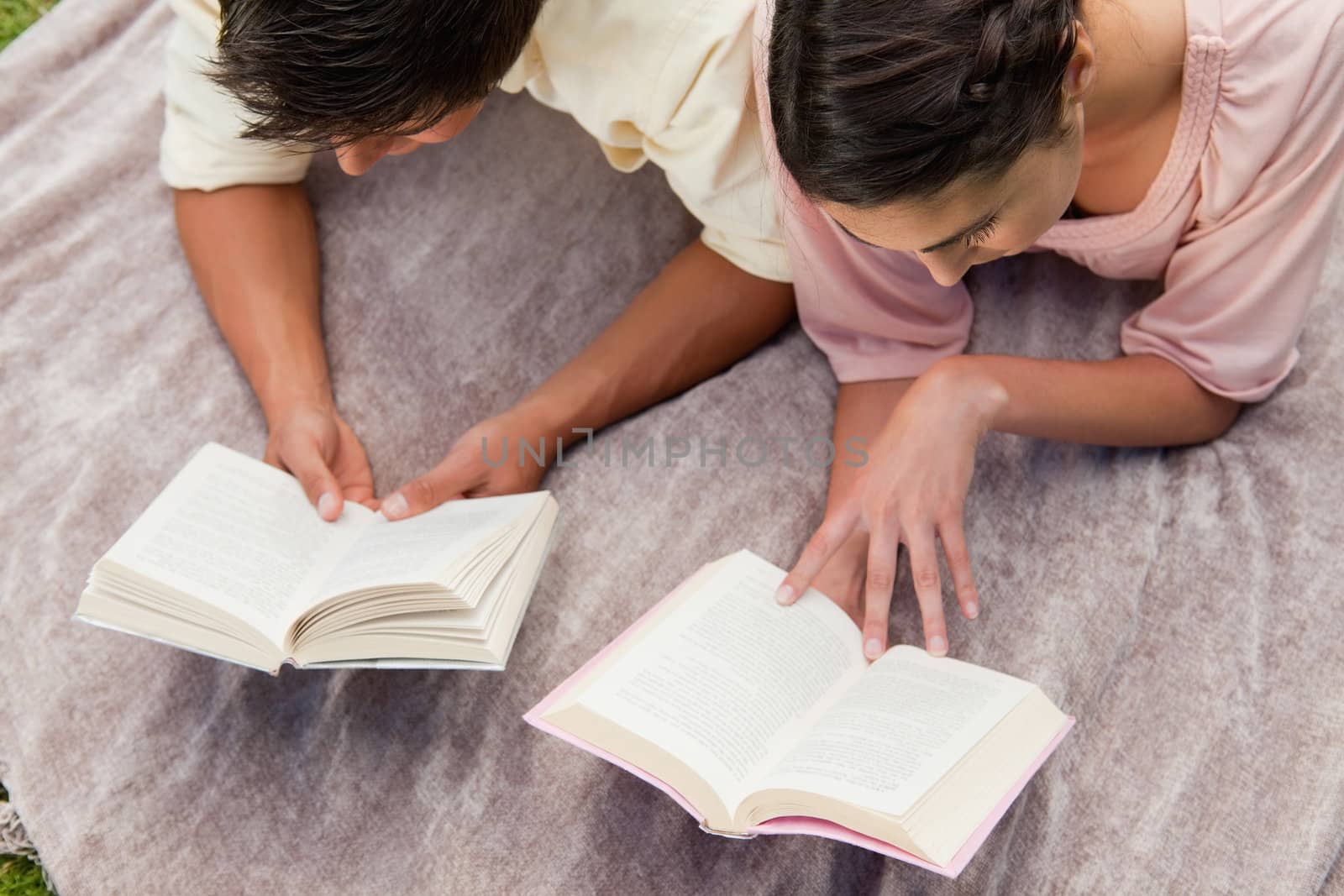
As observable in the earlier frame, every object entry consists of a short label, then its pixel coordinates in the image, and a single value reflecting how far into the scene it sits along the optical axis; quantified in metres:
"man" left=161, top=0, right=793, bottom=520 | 0.92
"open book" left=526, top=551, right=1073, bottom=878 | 0.87
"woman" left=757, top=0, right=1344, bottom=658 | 0.81
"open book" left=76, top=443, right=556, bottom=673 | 1.01
